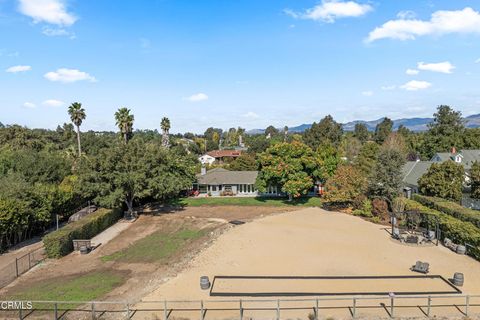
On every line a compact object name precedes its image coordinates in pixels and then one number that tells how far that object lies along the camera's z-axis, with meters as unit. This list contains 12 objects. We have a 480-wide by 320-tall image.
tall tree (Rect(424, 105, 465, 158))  66.44
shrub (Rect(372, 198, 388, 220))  34.25
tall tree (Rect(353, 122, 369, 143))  115.12
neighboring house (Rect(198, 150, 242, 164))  99.12
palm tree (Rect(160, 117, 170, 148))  72.75
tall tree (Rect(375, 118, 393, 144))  101.66
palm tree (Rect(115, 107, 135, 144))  52.67
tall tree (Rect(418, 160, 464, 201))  33.84
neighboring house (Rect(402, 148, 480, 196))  43.55
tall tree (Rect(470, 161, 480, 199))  32.00
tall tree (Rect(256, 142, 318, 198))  41.56
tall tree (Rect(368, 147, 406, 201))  35.44
